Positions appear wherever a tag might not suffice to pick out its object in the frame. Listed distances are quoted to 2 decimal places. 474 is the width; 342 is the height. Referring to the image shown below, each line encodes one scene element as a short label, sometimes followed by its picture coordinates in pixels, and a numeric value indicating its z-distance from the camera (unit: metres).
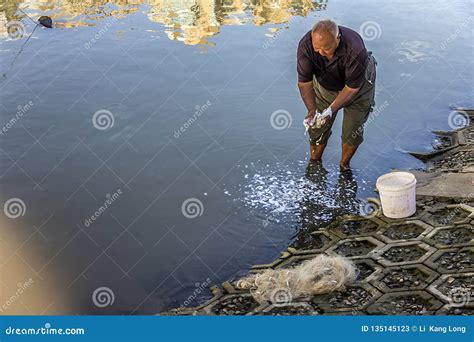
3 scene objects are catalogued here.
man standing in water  6.27
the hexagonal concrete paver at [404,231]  6.07
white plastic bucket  6.27
